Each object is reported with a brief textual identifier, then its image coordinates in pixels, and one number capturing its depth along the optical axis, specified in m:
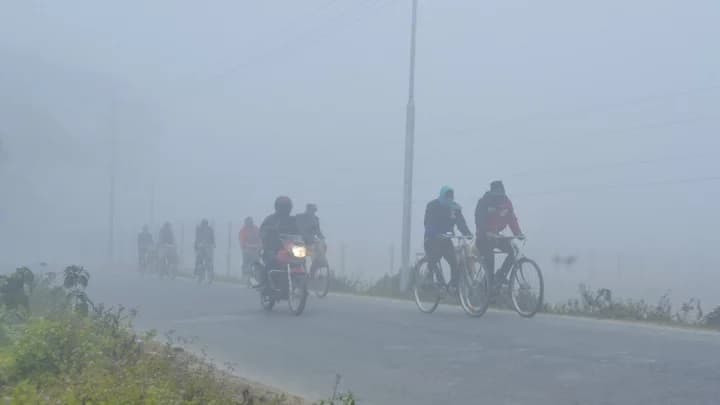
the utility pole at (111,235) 52.25
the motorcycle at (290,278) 13.46
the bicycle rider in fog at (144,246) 34.09
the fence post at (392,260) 29.61
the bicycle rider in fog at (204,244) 27.43
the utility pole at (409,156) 21.97
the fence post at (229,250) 35.94
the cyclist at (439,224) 13.18
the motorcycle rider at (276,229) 14.08
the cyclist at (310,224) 18.55
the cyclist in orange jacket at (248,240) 23.73
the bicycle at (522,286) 11.79
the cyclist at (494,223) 12.39
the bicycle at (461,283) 12.22
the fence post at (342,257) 30.96
